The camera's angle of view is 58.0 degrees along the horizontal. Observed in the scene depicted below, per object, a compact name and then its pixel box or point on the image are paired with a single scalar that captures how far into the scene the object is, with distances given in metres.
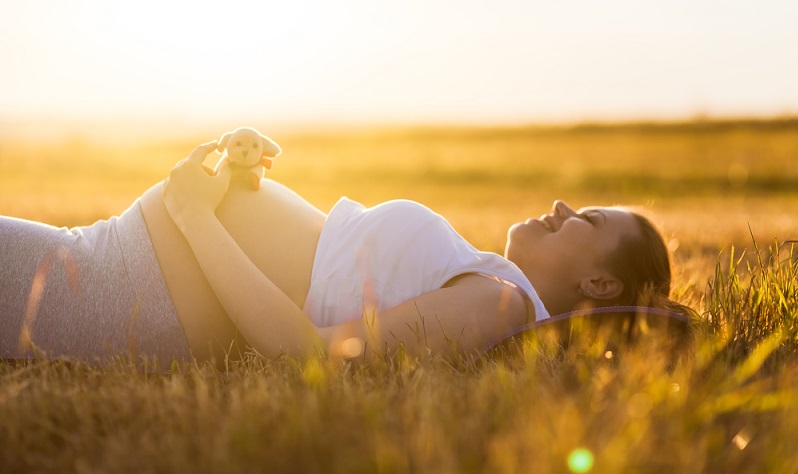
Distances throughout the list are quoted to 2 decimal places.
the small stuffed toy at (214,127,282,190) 2.82
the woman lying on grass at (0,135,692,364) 2.49
